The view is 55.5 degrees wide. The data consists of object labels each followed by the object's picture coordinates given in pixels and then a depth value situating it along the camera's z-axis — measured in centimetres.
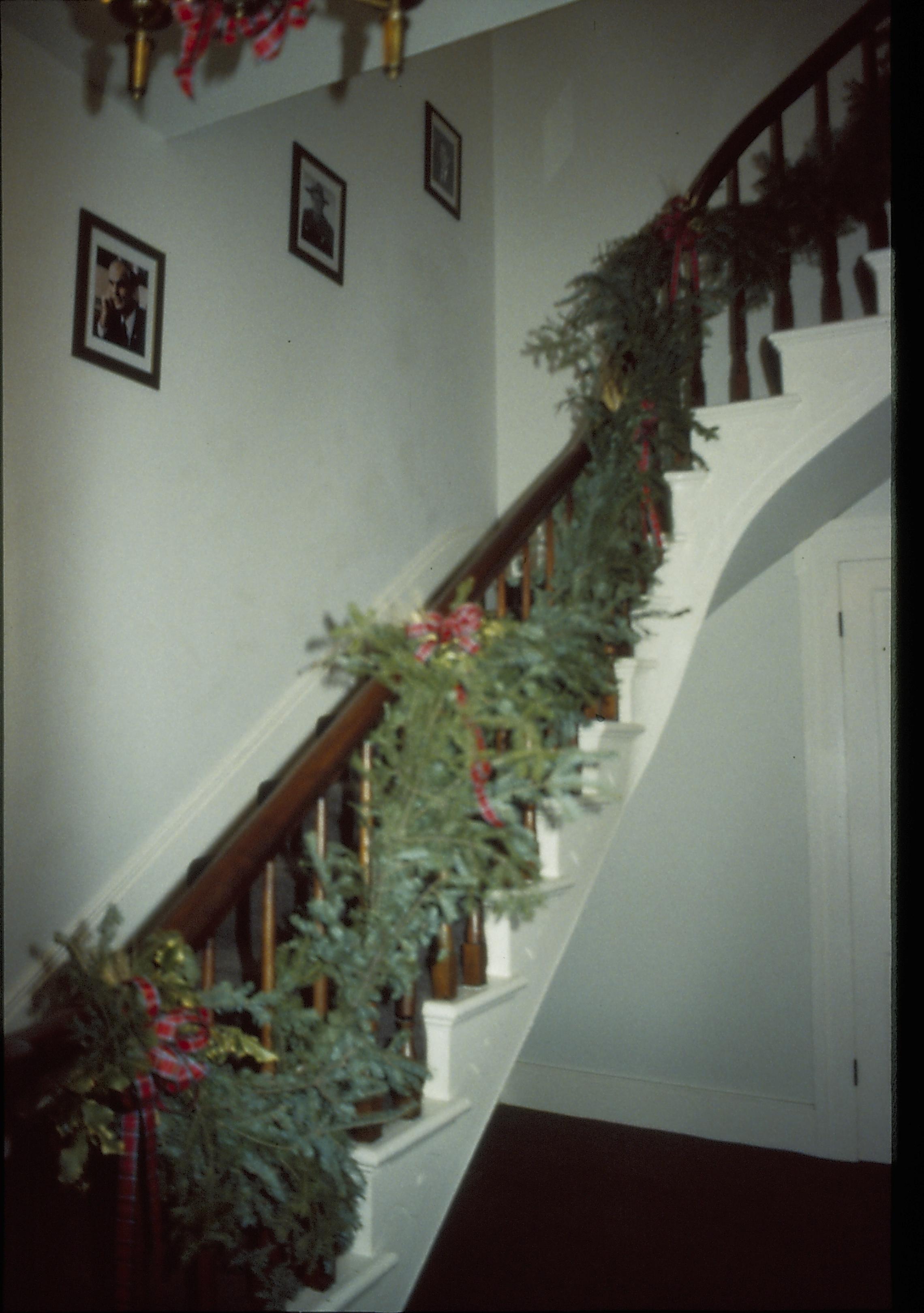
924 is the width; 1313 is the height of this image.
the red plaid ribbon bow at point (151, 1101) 139
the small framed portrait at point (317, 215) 331
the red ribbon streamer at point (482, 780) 179
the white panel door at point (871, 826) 341
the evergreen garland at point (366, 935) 146
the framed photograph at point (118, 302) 244
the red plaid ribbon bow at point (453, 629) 189
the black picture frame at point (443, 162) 423
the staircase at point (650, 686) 176
